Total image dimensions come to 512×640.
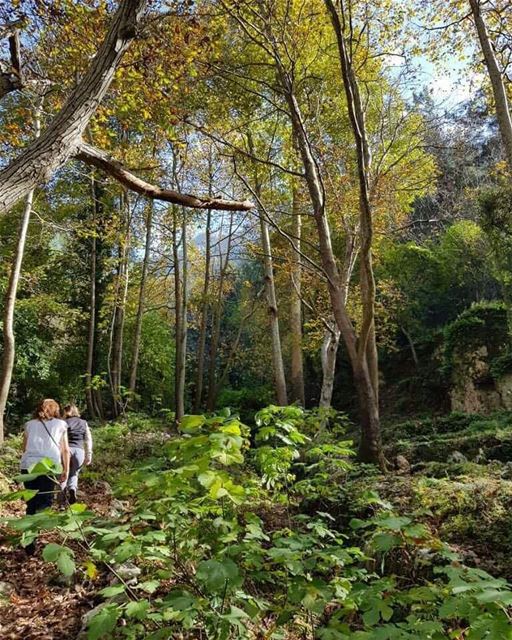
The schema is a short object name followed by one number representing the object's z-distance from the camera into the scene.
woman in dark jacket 5.36
